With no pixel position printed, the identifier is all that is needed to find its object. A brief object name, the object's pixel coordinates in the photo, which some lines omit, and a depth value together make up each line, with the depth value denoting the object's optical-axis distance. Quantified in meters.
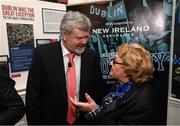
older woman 0.87
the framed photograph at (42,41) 1.86
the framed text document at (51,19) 1.91
